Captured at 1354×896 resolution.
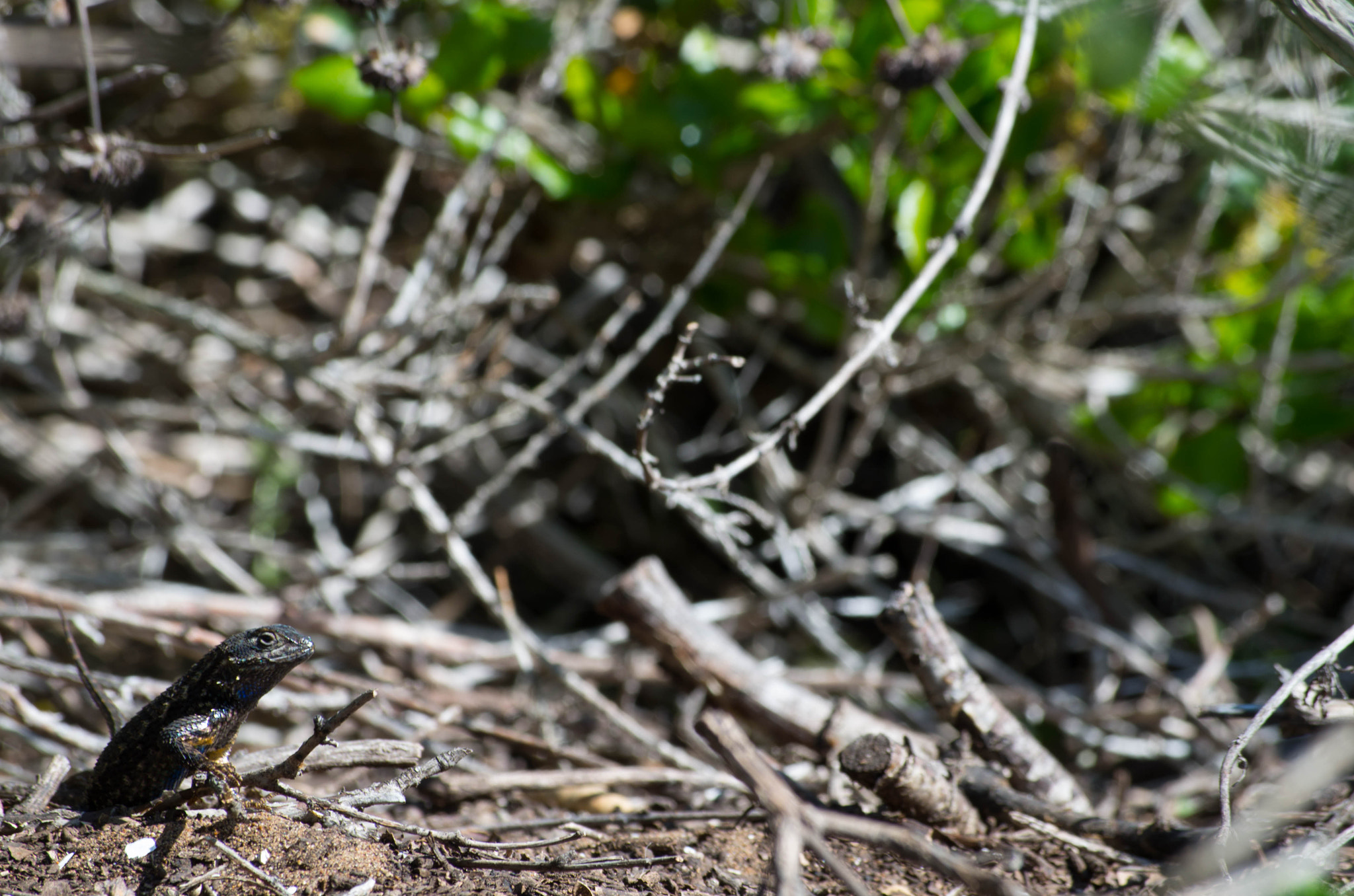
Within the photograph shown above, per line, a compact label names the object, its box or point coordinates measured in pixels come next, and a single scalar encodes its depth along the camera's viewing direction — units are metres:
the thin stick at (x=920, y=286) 3.96
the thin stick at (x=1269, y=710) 3.32
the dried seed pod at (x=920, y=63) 5.00
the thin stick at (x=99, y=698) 4.01
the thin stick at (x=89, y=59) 4.17
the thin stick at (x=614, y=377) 5.26
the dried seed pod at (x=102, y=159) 4.60
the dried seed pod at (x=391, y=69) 4.61
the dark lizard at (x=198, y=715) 3.92
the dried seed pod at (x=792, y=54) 5.39
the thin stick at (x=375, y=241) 6.23
